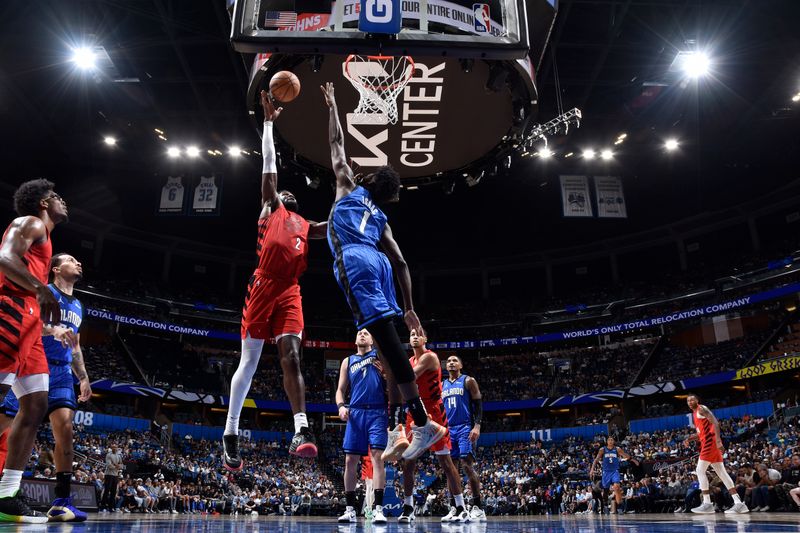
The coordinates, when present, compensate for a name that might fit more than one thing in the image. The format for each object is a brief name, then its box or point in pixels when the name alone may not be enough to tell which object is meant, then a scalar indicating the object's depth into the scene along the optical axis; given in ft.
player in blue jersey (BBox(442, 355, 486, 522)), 27.61
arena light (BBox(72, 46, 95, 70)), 61.67
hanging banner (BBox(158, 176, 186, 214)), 81.30
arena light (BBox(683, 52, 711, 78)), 62.08
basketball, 17.89
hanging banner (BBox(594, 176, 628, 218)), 80.28
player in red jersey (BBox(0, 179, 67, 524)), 12.26
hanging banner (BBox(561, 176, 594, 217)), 79.15
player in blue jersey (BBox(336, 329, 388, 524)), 21.72
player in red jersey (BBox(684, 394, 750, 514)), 35.14
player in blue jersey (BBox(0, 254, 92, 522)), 15.93
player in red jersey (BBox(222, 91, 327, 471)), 15.07
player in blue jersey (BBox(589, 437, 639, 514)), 47.32
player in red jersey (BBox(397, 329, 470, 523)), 23.05
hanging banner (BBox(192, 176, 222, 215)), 80.12
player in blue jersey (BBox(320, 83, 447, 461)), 12.85
